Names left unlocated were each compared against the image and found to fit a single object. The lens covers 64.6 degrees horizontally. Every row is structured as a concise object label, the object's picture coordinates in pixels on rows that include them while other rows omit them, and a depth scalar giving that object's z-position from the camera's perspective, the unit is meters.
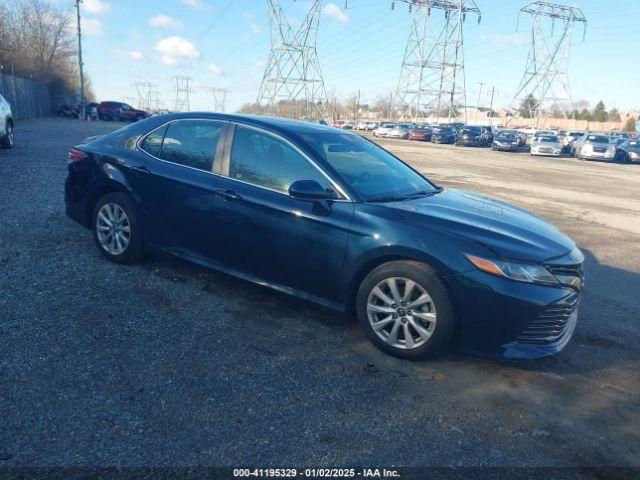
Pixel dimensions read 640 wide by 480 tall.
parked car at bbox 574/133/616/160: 31.64
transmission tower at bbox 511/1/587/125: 66.12
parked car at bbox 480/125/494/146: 44.10
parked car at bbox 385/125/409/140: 52.00
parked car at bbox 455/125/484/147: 43.00
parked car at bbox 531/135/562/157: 33.50
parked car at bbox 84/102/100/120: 46.69
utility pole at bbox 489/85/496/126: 97.94
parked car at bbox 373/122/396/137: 53.78
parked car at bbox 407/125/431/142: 49.66
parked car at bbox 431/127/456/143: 46.16
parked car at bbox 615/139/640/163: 31.80
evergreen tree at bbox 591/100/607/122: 97.25
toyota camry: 3.47
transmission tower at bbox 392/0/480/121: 61.59
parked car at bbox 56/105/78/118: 51.66
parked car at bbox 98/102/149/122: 48.09
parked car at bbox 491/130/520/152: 37.34
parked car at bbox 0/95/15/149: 13.17
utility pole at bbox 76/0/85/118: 47.84
